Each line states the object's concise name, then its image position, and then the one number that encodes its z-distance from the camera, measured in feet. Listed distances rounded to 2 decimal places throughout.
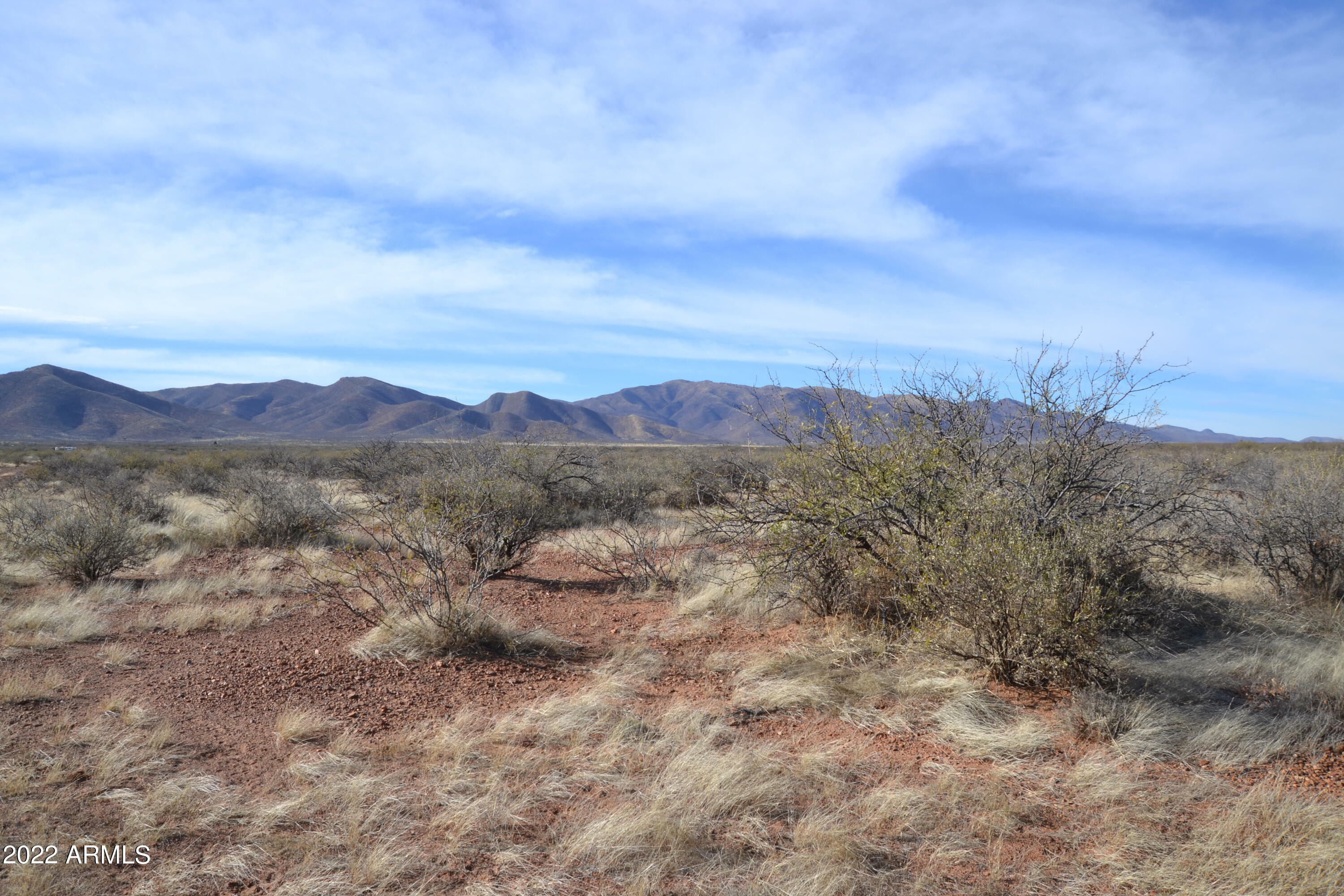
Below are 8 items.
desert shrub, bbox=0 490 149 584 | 31.86
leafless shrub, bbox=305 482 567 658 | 23.16
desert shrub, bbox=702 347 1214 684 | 17.67
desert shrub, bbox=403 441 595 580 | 29.99
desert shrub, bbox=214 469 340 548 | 43.39
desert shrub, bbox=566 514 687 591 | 33.32
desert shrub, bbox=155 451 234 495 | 68.59
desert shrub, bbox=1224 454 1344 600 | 26.12
